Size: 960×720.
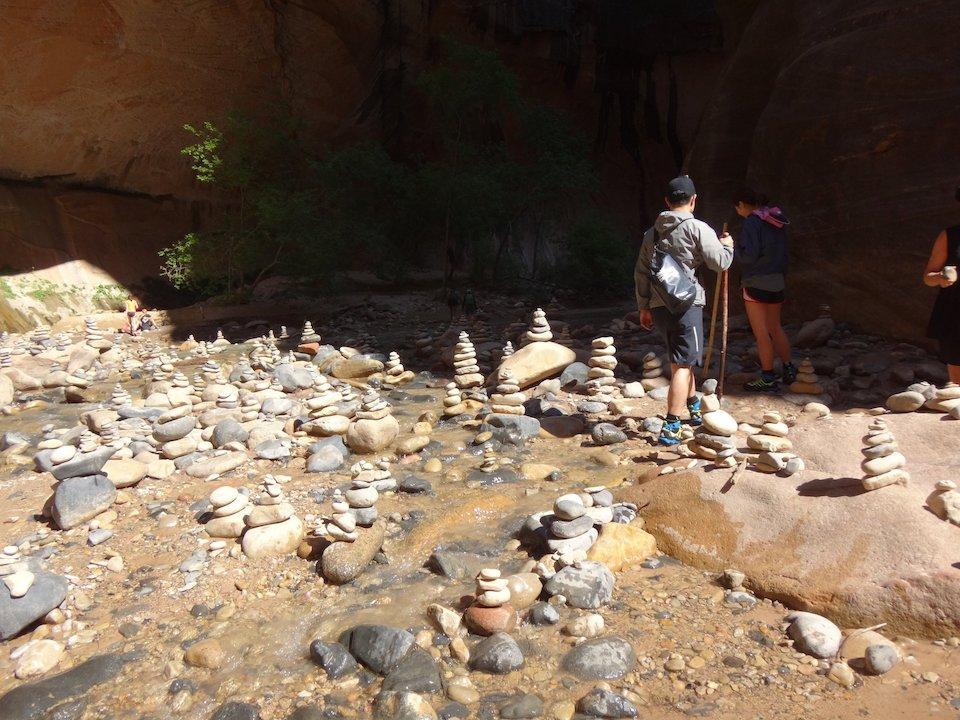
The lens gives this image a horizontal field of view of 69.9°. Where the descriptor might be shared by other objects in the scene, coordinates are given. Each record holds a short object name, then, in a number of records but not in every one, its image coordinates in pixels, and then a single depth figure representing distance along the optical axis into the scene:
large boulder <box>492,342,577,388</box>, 6.92
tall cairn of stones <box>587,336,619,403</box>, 6.41
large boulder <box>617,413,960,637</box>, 2.79
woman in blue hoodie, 5.79
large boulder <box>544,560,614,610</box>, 3.17
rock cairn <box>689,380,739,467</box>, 4.00
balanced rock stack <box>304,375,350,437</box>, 5.91
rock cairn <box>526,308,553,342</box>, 7.13
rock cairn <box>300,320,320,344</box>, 9.52
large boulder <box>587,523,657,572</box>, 3.48
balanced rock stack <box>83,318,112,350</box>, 10.51
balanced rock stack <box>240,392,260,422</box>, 6.16
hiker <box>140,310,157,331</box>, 12.78
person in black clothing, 4.29
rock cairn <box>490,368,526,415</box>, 6.02
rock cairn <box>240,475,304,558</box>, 3.87
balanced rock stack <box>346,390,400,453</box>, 5.52
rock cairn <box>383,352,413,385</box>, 7.99
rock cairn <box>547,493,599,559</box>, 3.52
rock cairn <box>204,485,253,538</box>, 4.05
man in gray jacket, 4.61
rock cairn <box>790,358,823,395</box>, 5.77
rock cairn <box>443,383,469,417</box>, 6.49
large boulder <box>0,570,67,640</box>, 3.16
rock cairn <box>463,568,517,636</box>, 3.00
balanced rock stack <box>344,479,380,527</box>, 3.94
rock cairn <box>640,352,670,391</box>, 6.50
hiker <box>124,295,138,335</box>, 12.60
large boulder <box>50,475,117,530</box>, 4.30
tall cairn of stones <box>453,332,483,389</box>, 7.13
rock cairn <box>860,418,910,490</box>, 3.26
